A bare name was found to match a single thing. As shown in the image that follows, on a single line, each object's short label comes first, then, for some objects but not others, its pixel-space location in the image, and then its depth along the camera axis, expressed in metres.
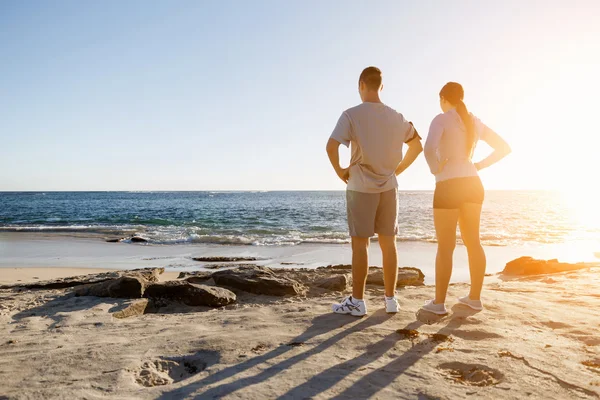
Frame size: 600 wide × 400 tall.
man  3.65
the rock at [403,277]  5.66
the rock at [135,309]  4.02
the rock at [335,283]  5.35
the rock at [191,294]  4.49
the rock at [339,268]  7.32
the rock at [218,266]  8.75
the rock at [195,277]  5.91
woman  3.59
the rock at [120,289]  4.69
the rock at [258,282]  4.98
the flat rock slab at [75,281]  5.75
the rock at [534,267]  7.39
